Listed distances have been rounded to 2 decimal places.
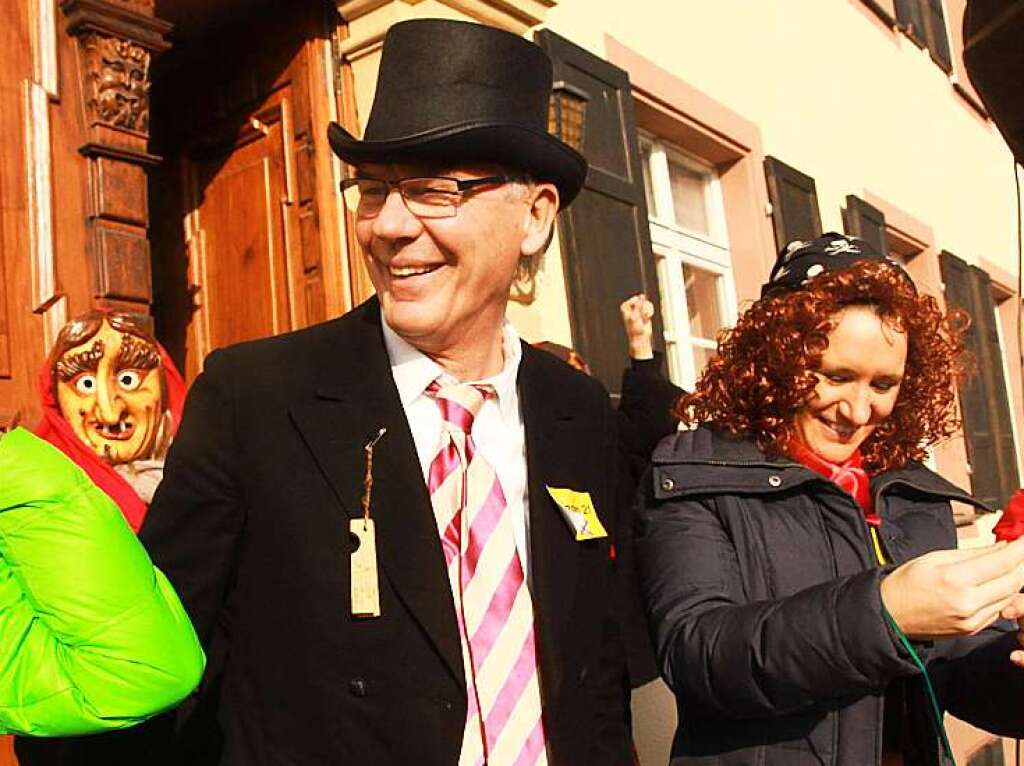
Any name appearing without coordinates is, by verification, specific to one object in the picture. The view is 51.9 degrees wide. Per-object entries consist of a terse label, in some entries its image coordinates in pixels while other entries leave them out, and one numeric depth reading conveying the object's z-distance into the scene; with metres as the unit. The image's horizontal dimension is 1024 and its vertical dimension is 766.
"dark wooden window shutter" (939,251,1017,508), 8.42
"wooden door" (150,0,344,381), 3.82
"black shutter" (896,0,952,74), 8.77
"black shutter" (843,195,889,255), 6.96
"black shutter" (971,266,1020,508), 8.91
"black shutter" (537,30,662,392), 4.21
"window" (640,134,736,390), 5.43
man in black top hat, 1.35
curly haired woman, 1.35
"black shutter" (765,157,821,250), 5.95
